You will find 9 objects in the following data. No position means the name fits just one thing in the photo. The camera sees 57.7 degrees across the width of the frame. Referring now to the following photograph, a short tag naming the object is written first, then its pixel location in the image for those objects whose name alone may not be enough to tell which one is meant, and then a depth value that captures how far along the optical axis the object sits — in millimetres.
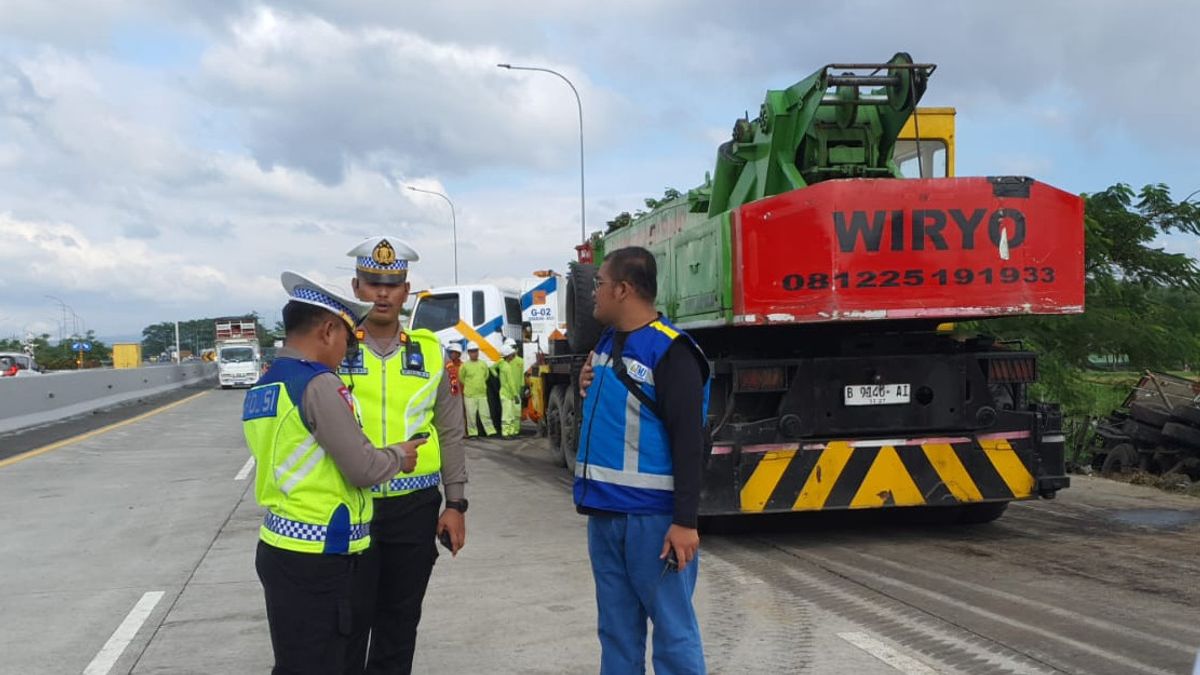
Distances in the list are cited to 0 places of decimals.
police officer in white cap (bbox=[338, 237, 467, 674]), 3902
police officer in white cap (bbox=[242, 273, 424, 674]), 3162
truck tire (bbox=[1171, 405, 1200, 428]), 11953
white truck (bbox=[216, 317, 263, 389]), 41594
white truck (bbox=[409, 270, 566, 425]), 19625
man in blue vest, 3633
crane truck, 7125
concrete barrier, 21266
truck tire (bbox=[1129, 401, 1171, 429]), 12586
